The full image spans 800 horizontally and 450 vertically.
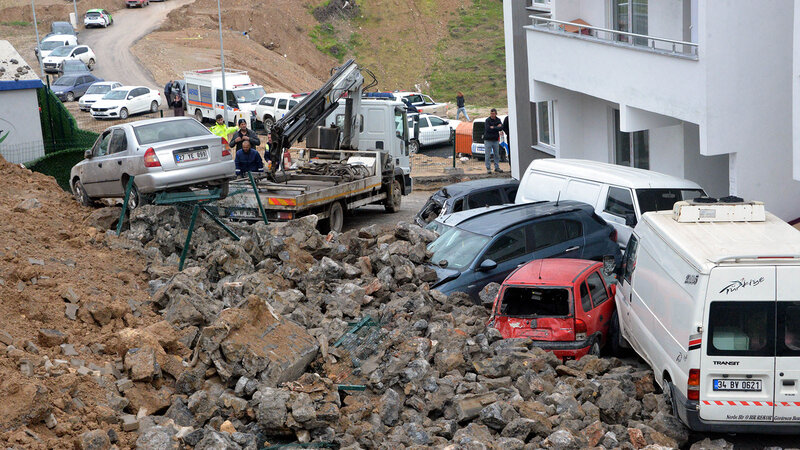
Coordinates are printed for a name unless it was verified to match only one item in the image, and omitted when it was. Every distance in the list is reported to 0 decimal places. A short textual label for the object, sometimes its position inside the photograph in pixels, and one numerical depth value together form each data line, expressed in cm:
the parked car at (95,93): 3891
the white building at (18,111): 2088
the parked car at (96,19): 6216
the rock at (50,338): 947
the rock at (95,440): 778
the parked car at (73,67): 4625
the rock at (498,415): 891
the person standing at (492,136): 2662
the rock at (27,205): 1453
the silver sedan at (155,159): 1476
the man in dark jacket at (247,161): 1911
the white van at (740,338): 851
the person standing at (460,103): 4184
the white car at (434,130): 3481
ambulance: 3806
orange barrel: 3173
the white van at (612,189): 1488
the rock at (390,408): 918
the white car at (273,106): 3647
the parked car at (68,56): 4834
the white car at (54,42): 5198
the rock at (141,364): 912
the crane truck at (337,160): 1695
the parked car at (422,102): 4526
